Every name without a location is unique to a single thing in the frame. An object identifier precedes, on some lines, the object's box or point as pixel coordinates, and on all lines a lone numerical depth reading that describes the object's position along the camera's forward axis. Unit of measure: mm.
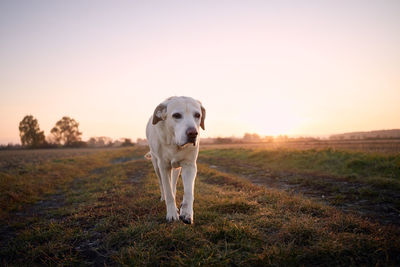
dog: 3371
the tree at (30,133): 55375
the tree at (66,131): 66438
